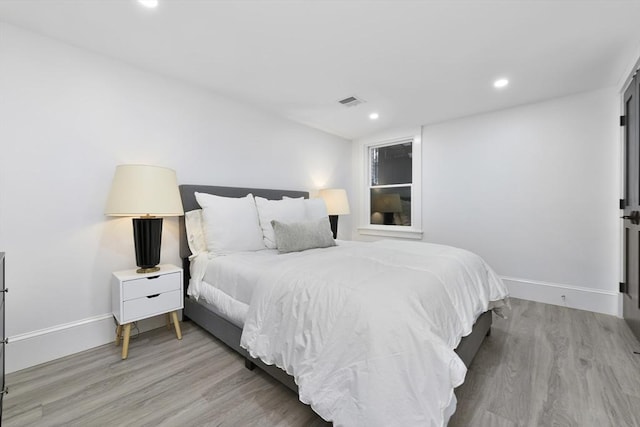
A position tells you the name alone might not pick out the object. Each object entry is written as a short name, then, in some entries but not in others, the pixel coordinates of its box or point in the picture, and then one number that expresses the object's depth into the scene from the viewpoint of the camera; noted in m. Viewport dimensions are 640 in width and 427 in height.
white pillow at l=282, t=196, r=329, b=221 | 3.00
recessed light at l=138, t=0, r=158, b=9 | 1.61
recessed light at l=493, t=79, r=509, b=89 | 2.58
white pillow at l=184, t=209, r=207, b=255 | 2.45
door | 2.17
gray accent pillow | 2.37
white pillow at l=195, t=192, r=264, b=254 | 2.35
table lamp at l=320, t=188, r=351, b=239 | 3.91
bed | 1.14
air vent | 3.02
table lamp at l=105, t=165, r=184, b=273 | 1.94
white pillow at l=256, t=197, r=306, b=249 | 2.60
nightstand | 1.93
